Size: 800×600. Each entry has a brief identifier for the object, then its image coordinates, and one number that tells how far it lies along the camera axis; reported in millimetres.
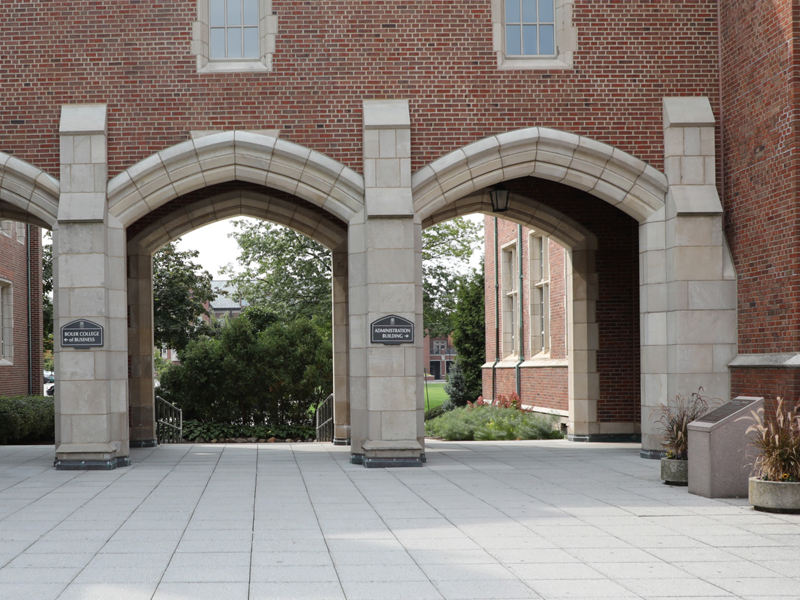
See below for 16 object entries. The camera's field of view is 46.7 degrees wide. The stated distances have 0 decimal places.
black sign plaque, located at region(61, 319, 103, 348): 12195
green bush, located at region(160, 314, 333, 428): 19953
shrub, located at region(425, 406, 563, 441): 17781
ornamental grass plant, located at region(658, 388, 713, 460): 10102
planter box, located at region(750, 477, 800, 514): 8156
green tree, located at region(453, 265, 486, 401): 31391
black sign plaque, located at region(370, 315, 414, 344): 12156
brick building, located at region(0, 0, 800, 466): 12258
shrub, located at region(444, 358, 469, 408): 31120
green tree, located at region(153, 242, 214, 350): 29734
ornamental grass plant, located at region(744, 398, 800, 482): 8242
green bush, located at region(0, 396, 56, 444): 19047
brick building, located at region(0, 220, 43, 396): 24031
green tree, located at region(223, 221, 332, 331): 35031
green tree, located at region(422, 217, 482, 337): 38312
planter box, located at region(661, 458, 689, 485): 9961
